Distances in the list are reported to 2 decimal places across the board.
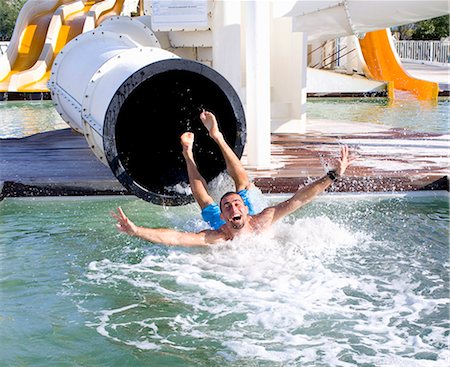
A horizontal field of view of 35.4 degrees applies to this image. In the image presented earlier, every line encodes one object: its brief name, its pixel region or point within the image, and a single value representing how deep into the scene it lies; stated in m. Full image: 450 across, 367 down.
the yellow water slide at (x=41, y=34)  15.55
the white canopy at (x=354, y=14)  6.57
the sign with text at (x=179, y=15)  7.71
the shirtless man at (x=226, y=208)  4.56
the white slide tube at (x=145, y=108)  5.07
